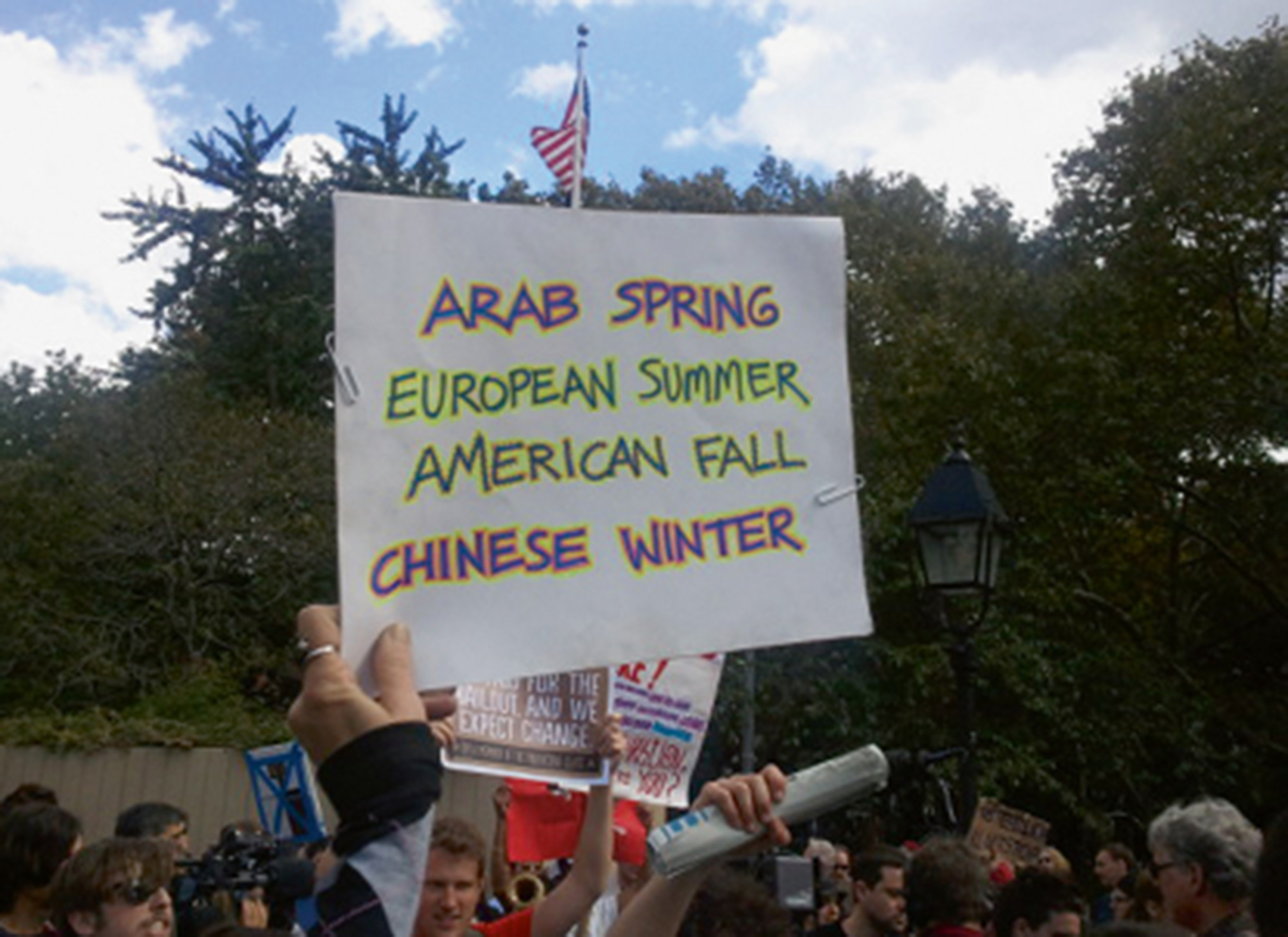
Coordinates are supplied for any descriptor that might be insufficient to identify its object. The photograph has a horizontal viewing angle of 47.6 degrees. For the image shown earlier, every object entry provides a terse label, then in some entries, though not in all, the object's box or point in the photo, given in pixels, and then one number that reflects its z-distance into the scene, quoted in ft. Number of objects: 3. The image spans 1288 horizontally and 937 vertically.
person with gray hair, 14.39
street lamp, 23.81
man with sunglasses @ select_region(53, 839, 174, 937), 12.80
